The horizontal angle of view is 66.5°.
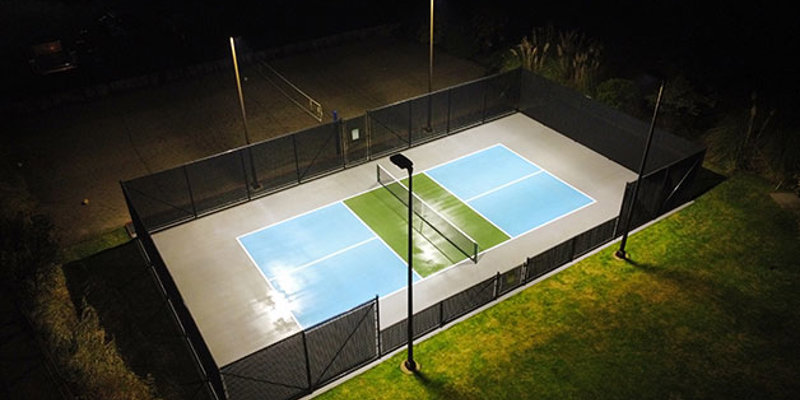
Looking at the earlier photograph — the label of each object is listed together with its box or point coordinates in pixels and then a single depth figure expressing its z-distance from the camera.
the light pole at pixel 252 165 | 19.08
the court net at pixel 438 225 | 18.34
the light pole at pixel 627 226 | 17.50
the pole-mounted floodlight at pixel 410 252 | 11.41
